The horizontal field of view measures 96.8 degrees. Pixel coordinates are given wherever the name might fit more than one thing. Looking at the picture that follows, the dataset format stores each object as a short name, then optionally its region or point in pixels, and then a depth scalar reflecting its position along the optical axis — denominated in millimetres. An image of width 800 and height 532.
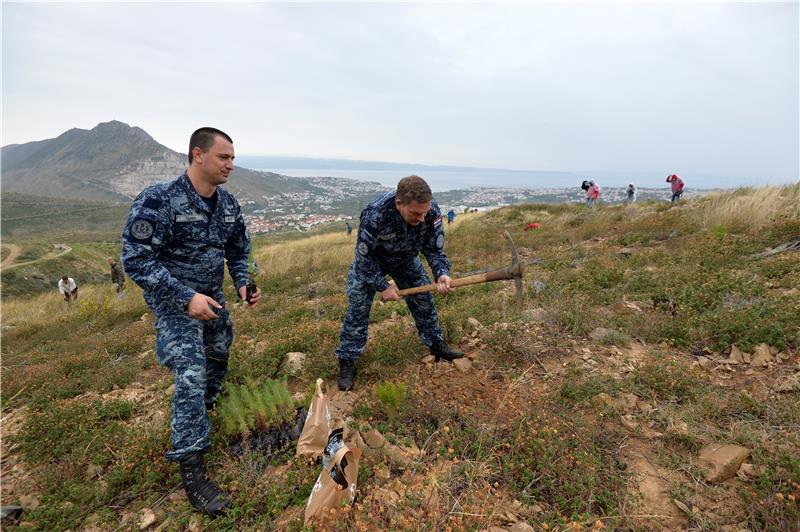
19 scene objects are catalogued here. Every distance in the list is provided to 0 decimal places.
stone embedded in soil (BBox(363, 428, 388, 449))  2701
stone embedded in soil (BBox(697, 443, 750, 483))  2271
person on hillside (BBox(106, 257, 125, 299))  10180
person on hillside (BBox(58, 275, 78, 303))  10508
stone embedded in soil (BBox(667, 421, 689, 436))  2592
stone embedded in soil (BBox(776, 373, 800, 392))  2814
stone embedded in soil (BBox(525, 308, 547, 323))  4319
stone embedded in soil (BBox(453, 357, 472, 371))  3705
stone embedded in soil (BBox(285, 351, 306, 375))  4062
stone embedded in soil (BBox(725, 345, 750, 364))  3311
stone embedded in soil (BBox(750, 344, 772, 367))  3213
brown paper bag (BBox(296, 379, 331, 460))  2582
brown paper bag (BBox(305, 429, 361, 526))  2078
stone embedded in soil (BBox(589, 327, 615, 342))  3872
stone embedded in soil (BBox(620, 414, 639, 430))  2750
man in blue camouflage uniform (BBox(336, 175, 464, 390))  3049
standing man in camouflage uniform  2316
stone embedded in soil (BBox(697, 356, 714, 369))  3324
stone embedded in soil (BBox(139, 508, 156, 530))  2318
